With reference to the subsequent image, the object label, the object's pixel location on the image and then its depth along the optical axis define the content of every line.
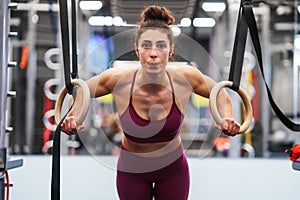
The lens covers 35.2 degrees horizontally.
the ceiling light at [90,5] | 3.67
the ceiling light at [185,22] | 2.15
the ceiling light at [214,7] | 3.65
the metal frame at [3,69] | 1.74
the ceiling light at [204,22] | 3.36
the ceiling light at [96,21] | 3.33
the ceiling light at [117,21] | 2.29
